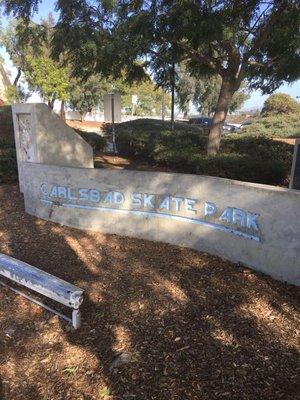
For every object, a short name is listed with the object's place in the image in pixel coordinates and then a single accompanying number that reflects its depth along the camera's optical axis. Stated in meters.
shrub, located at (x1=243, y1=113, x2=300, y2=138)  25.50
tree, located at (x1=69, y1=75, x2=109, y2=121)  49.72
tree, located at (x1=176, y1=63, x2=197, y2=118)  51.22
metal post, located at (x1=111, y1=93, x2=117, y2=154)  12.20
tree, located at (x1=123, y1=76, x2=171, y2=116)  65.44
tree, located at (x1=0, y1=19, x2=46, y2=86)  11.04
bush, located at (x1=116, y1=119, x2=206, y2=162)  11.64
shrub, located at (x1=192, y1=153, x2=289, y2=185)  8.07
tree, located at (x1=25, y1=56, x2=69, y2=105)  35.28
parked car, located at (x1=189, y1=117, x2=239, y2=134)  40.38
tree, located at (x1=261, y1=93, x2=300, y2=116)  50.65
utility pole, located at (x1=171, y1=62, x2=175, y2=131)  11.99
